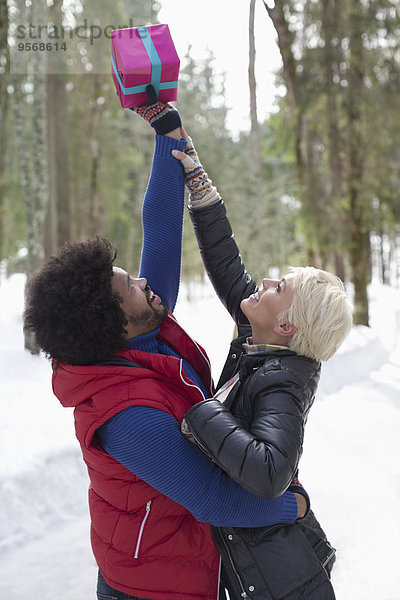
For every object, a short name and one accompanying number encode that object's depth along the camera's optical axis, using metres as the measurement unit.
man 1.64
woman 1.53
